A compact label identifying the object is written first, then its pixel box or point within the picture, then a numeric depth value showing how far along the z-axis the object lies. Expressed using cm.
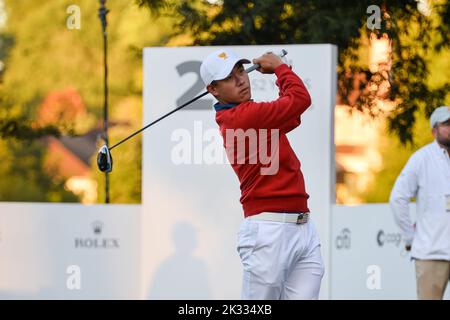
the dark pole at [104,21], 1213
